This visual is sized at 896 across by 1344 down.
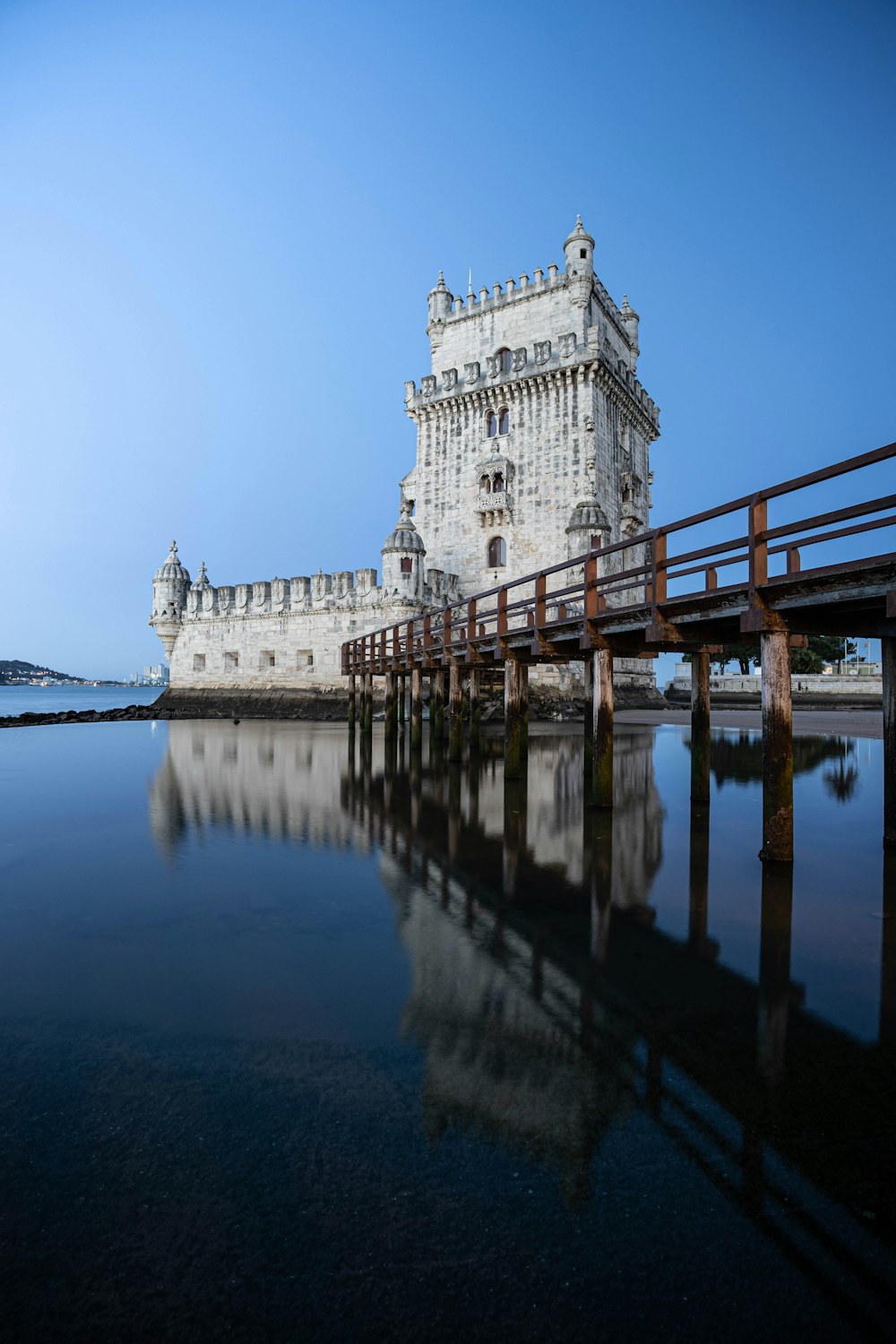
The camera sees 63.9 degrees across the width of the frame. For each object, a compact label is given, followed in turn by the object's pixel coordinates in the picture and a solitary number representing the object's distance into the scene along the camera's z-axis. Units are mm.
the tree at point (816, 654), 53594
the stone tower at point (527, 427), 31625
